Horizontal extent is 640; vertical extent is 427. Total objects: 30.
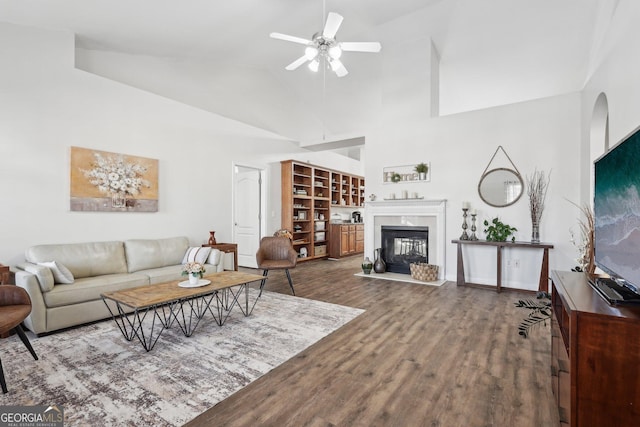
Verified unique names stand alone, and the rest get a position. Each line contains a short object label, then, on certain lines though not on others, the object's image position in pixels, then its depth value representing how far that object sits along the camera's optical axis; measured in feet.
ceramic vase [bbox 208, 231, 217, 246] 16.65
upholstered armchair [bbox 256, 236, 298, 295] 14.94
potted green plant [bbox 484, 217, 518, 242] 14.71
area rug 5.81
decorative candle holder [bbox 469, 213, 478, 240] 15.65
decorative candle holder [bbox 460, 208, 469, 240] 15.69
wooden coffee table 8.33
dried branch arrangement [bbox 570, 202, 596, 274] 8.35
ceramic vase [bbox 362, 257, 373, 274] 18.20
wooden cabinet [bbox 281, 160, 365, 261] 22.27
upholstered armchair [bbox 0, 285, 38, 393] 6.89
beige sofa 9.09
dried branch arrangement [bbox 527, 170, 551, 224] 14.21
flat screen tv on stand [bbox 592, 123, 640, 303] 4.48
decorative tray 9.49
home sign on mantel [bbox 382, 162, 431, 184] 17.65
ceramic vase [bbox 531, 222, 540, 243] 14.17
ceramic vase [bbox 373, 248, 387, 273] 18.33
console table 13.55
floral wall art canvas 12.33
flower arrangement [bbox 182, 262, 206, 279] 9.64
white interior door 21.33
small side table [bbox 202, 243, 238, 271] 16.39
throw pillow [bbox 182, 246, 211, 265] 13.99
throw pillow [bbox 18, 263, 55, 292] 9.06
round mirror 14.99
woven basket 16.33
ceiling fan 10.59
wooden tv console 3.79
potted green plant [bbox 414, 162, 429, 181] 17.25
